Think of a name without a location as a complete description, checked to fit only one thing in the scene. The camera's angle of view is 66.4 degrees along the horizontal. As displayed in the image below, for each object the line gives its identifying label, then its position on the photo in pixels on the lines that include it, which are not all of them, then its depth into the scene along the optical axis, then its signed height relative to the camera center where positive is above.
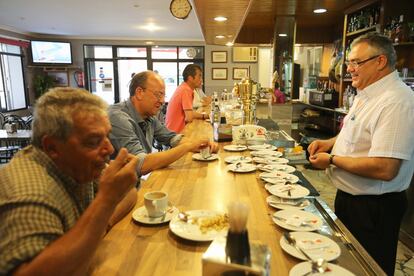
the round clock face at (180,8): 4.48 +0.98
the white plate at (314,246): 0.95 -0.52
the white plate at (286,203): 1.31 -0.52
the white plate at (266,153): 2.11 -0.51
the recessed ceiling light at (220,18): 3.34 +0.63
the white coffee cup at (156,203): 1.20 -0.47
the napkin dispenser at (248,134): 2.50 -0.44
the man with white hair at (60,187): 0.74 -0.29
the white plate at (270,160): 1.94 -0.51
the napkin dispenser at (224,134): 2.67 -0.47
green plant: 10.17 -0.17
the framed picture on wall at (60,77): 10.71 +0.02
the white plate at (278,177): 1.58 -0.50
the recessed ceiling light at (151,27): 8.34 +1.36
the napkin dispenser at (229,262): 0.68 -0.40
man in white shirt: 1.58 -0.39
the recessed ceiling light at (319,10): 4.75 +1.01
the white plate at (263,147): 2.32 -0.51
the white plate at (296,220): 1.12 -0.52
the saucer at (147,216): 1.19 -0.53
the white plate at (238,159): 2.01 -0.51
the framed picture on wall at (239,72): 11.05 +0.20
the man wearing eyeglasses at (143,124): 1.88 -0.30
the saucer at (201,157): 2.09 -0.52
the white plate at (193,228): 1.06 -0.52
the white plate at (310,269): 0.85 -0.52
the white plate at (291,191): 1.36 -0.50
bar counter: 0.93 -0.54
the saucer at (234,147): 2.33 -0.52
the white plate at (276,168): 1.77 -0.51
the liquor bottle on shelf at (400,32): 3.48 +0.50
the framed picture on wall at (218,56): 10.98 +0.73
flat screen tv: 10.02 +0.81
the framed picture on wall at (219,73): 11.06 +0.16
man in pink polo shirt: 4.11 -0.42
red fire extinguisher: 10.87 +0.02
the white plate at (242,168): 1.81 -0.52
